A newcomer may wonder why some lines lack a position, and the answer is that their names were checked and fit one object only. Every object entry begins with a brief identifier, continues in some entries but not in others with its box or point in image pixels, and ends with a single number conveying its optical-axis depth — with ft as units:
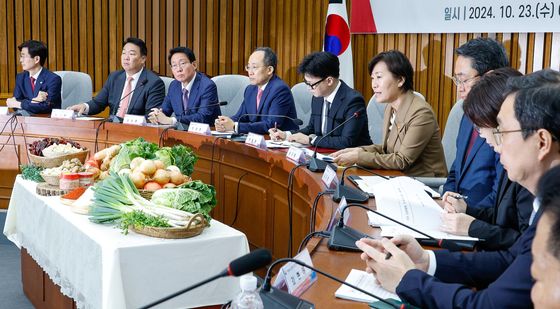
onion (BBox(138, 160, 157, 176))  9.21
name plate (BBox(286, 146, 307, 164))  10.57
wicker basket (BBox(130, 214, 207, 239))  7.84
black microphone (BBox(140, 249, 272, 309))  3.55
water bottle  4.06
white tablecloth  7.65
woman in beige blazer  10.50
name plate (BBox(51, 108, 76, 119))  16.06
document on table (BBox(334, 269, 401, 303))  4.72
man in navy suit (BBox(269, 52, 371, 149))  12.67
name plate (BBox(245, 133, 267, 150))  12.12
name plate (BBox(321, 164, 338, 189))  8.48
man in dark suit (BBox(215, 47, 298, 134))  15.21
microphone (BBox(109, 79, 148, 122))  15.75
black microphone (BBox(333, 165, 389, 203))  7.81
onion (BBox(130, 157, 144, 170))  9.51
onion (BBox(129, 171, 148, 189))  9.06
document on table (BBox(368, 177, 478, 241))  6.43
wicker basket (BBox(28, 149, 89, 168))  11.28
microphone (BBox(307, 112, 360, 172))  9.95
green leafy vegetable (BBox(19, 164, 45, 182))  10.85
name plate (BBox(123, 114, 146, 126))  15.42
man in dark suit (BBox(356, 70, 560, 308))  4.27
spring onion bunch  8.15
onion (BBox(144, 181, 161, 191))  9.05
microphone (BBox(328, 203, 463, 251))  5.88
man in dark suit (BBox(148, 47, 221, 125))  16.63
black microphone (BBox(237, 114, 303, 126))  14.08
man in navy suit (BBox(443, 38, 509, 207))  8.13
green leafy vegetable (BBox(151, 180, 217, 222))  8.41
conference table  10.14
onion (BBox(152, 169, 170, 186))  9.16
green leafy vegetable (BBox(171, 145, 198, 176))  10.37
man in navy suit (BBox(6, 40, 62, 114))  18.49
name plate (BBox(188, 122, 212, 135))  14.10
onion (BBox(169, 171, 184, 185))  9.21
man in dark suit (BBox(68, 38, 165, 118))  17.78
